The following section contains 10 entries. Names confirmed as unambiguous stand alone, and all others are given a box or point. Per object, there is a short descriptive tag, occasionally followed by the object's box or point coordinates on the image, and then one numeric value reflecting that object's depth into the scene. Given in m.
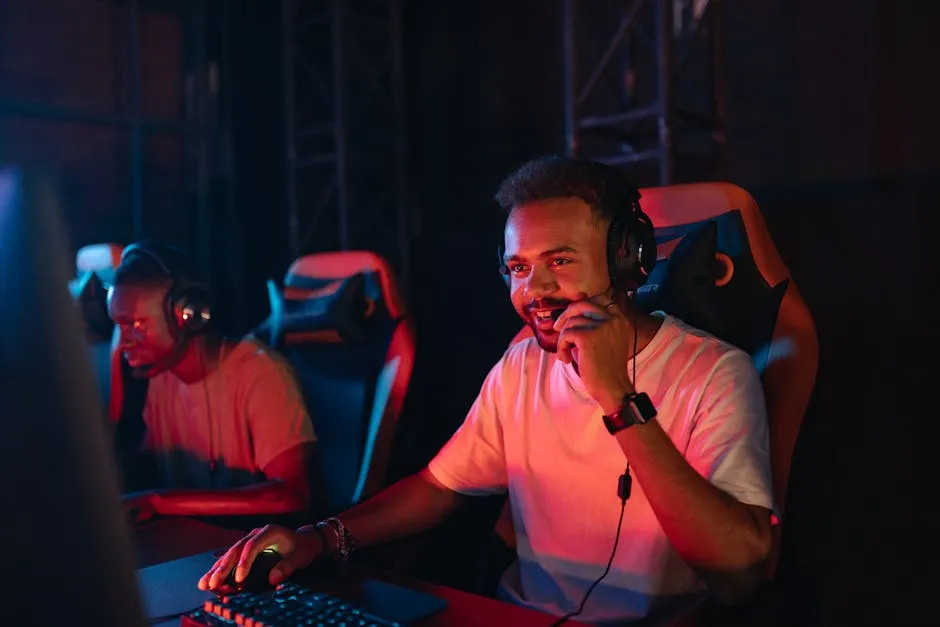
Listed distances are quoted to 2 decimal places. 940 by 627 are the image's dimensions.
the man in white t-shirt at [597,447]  1.04
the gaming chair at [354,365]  1.73
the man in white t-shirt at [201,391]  1.78
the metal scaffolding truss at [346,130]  3.87
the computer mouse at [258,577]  1.00
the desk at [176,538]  1.22
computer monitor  0.32
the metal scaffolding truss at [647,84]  3.12
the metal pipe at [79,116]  3.57
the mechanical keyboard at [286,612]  0.86
